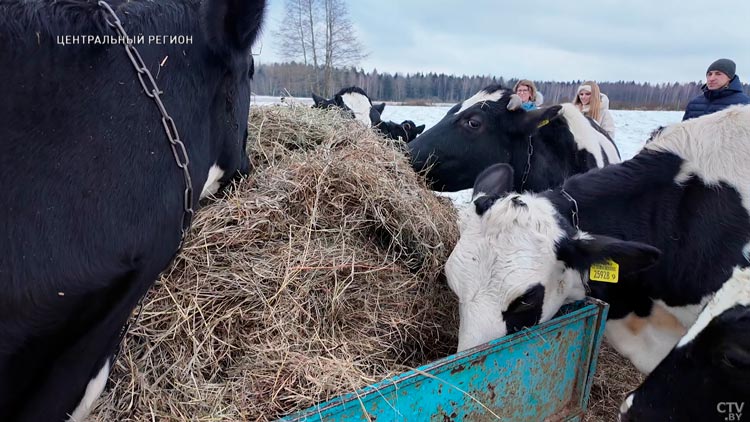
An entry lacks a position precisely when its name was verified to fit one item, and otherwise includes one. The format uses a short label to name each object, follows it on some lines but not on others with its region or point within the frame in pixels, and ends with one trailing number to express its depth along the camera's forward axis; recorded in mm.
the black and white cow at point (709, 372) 1832
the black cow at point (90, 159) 1182
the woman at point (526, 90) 6758
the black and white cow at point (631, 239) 2463
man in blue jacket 5531
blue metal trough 1793
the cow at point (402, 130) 6628
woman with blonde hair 6906
